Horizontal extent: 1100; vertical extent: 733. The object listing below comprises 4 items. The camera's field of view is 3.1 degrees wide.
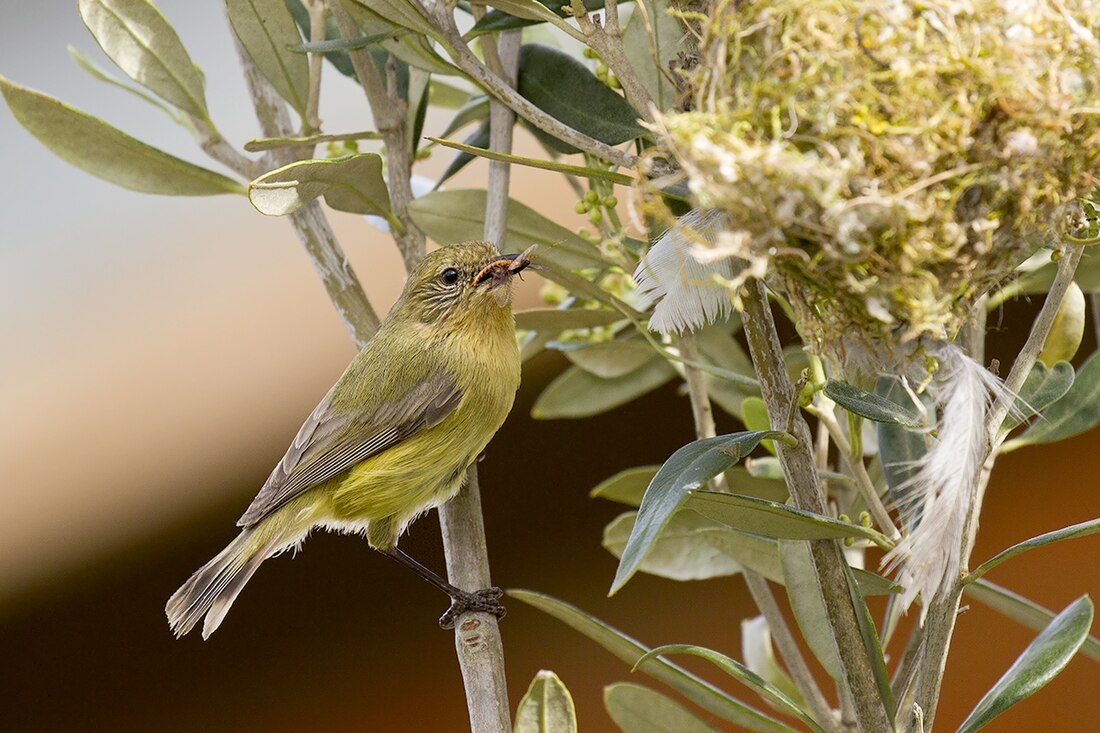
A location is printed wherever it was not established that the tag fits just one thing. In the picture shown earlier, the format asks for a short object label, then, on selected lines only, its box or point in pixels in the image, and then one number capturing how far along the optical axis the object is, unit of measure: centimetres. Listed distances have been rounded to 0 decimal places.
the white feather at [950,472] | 368
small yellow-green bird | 400
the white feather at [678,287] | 390
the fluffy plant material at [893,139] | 331
